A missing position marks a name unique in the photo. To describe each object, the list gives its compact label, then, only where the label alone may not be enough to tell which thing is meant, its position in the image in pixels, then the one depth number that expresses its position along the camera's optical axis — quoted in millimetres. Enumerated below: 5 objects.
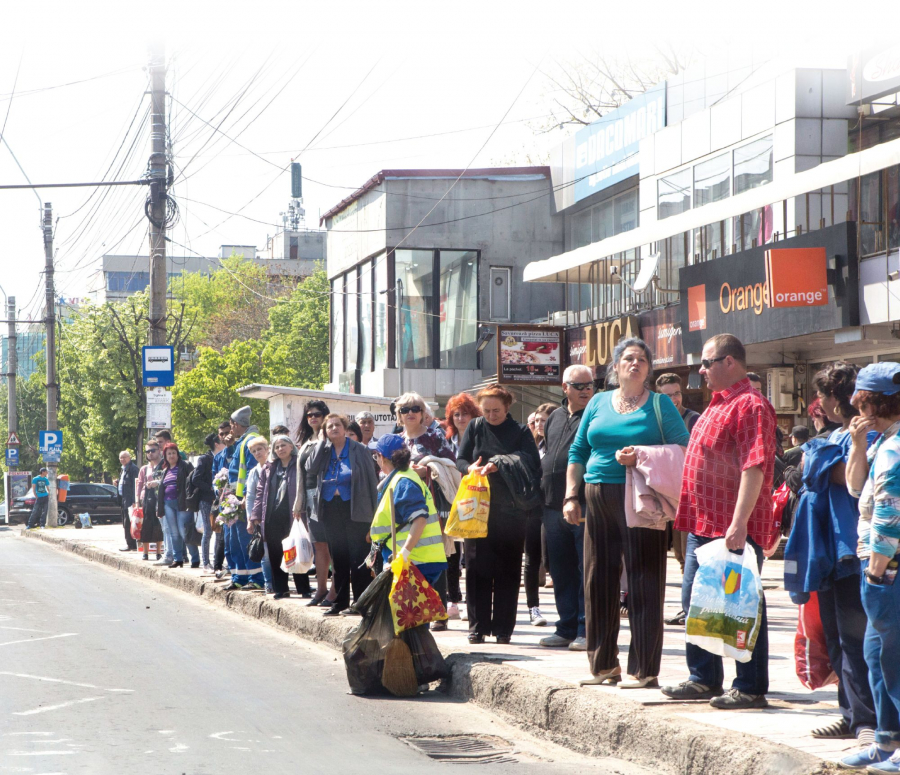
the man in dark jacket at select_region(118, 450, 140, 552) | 24500
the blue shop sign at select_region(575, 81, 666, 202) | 24438
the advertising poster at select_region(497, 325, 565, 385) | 24891
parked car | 39597
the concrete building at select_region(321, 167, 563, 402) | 30984
